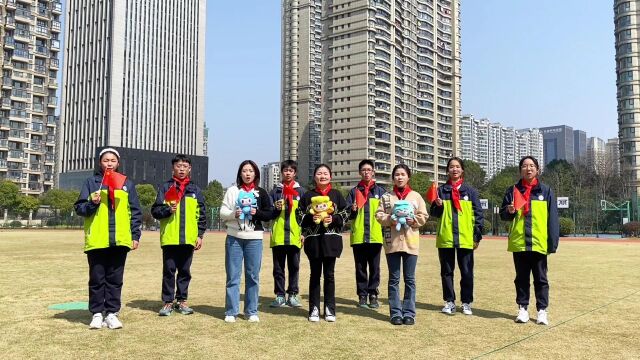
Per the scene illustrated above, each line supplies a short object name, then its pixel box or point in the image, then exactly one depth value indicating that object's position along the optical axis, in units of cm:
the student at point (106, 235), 585
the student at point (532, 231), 651
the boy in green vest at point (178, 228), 664
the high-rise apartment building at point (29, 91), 7850
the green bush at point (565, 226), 3988
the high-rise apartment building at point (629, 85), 8131
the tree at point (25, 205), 6238
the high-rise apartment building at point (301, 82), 13000
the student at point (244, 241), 637
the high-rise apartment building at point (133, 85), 10812
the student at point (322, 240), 633
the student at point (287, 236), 739
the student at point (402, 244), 630
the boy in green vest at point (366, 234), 724
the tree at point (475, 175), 8566
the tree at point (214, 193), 8079
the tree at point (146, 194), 7700
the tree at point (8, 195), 6031
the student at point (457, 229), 699
